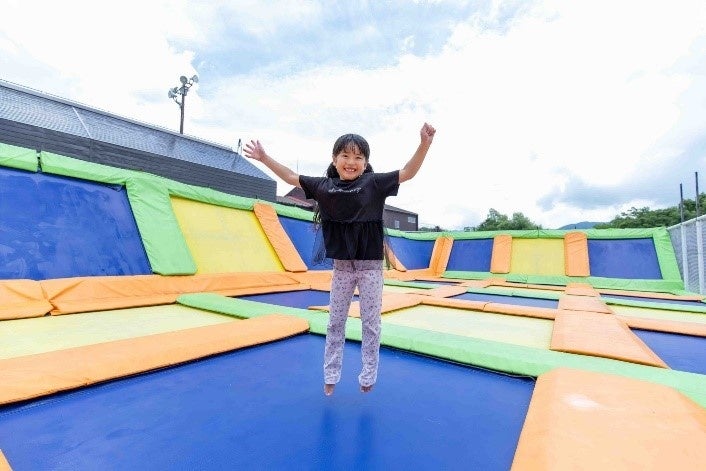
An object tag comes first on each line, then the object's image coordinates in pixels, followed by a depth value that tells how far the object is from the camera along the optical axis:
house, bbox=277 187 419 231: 28.39
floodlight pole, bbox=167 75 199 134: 12.69
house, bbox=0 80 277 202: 6.98
